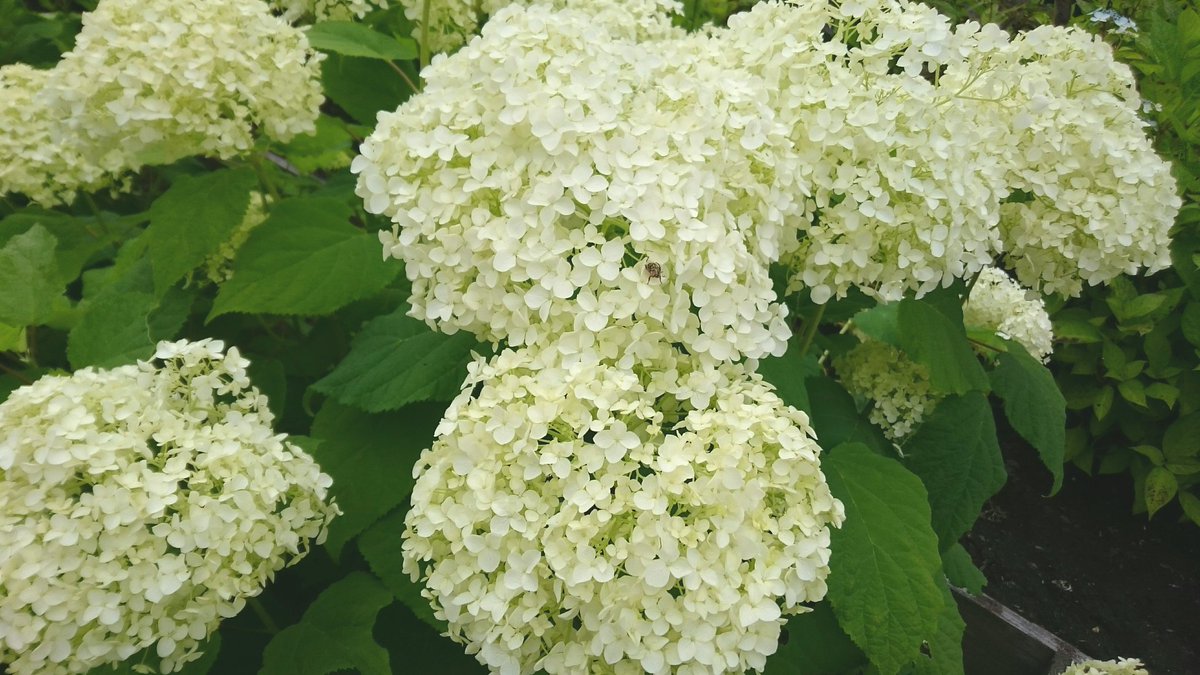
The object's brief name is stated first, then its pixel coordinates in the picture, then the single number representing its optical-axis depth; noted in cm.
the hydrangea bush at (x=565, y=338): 31
